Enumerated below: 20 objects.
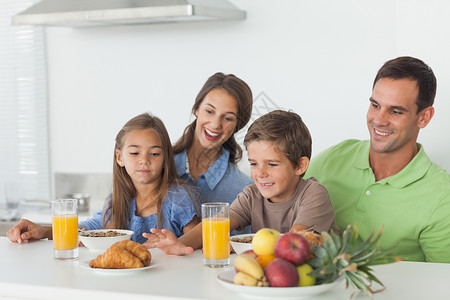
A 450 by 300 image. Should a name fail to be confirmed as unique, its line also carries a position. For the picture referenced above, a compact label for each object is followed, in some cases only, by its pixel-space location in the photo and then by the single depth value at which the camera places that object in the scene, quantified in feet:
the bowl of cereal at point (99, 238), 8.32
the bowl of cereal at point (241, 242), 7.85
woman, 10.48
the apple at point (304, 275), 6.56
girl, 9.91
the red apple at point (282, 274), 6.50
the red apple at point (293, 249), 6.54
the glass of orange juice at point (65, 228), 8.01
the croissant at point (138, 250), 7.54
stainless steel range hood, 12.69
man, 9.52
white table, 6.80
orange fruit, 6.67
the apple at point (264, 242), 6.72
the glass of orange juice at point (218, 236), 7.56
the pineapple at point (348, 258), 6.41
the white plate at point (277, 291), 6.49
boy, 8.96
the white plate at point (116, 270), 7.33
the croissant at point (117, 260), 7.43
